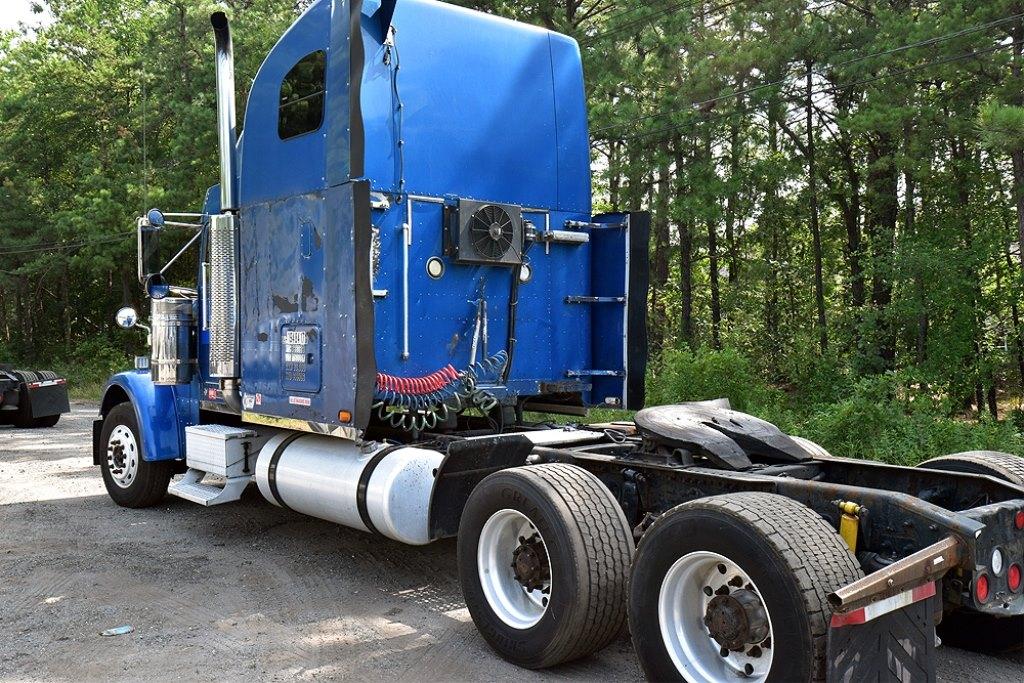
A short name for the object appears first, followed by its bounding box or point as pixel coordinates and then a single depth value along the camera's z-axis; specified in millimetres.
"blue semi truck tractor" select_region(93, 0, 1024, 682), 3568
